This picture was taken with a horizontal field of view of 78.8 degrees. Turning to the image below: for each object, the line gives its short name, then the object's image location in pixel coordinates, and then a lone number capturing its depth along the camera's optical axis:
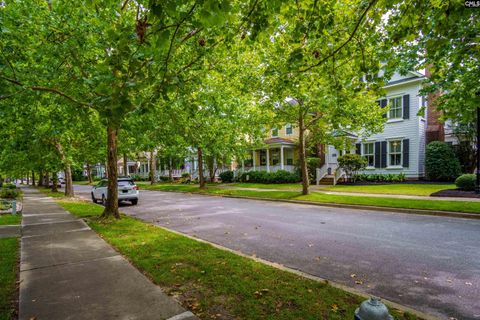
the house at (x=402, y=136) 23.20
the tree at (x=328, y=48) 5.18
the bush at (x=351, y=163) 24.20
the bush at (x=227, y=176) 34.75
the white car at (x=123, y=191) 17.45
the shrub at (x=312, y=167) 26.17
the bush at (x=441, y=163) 21.19
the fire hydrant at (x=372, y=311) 1.97
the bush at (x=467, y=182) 16.12
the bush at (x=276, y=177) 28.19
